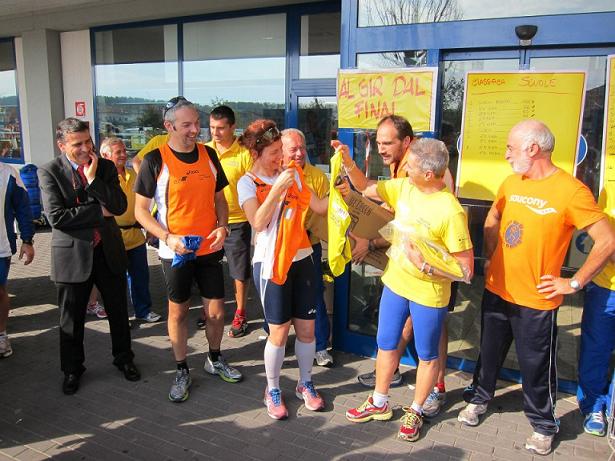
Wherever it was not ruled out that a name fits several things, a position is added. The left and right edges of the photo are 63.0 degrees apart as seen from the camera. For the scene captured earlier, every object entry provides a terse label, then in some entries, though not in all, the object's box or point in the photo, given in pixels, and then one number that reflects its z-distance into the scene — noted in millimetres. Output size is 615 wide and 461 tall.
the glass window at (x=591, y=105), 3139
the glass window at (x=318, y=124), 6719
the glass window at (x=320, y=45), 6629
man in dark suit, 3365
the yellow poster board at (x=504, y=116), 3162
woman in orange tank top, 3000
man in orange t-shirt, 2652
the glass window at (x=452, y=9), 3102
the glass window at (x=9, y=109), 9820
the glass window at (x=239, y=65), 7125
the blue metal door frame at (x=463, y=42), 3088
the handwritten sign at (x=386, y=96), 3477
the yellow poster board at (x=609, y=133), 3057
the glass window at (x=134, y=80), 8094
